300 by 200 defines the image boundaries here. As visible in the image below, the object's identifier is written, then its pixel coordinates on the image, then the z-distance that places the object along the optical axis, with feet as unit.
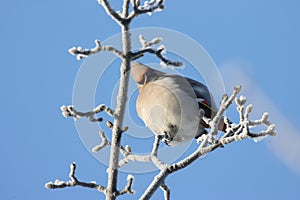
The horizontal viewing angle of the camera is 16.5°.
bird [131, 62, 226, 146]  43.73
